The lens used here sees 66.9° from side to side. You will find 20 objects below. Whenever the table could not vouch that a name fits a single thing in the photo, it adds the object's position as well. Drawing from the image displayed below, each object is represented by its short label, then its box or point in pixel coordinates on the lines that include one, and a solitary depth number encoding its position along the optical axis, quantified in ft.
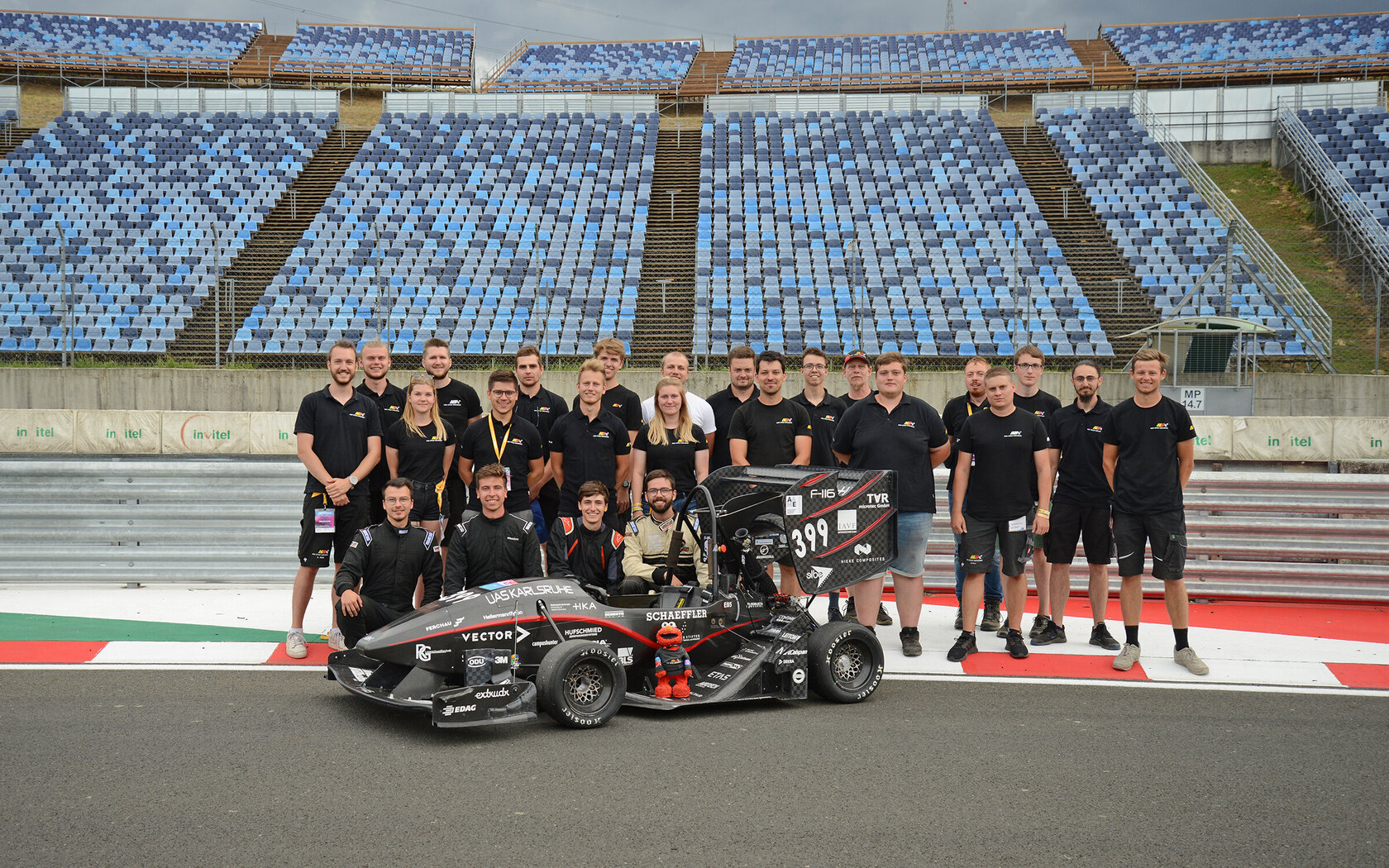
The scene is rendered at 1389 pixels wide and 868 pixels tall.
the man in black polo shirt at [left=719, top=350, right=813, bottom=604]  23.73
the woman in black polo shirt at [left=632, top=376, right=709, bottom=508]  23.84
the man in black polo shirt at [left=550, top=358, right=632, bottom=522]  23.93
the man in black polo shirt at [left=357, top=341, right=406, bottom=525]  24.22
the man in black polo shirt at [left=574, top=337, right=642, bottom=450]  25.29
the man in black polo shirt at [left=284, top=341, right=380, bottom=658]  22.84
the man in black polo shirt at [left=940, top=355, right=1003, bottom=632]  26.20
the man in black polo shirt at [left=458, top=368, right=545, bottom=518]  23.79
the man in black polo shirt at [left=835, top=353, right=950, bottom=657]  23.09
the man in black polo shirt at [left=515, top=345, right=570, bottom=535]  25.20
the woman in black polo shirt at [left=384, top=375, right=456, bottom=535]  23.81
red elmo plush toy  18.84
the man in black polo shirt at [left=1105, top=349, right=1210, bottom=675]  22.25
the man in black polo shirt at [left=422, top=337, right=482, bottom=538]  24.91
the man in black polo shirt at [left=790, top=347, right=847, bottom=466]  24.79
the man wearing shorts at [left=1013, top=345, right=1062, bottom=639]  25.08
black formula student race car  17.83
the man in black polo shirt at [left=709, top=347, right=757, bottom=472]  24.93
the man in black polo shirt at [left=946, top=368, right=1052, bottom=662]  23.08
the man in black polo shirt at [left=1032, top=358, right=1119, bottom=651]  23.98
